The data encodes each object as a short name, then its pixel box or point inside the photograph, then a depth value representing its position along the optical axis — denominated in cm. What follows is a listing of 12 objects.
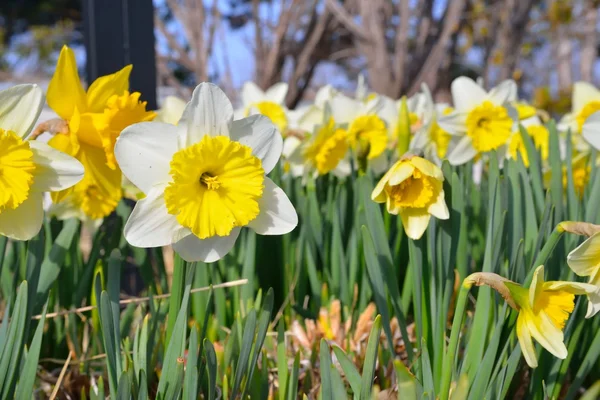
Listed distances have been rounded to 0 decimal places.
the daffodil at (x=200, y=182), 73
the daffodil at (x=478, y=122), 141
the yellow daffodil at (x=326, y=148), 147
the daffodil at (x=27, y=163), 71
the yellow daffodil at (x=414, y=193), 85
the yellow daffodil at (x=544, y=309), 72
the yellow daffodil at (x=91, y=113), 81
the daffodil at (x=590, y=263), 74
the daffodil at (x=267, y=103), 188
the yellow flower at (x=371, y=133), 158
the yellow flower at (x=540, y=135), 176
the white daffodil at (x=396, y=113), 179
